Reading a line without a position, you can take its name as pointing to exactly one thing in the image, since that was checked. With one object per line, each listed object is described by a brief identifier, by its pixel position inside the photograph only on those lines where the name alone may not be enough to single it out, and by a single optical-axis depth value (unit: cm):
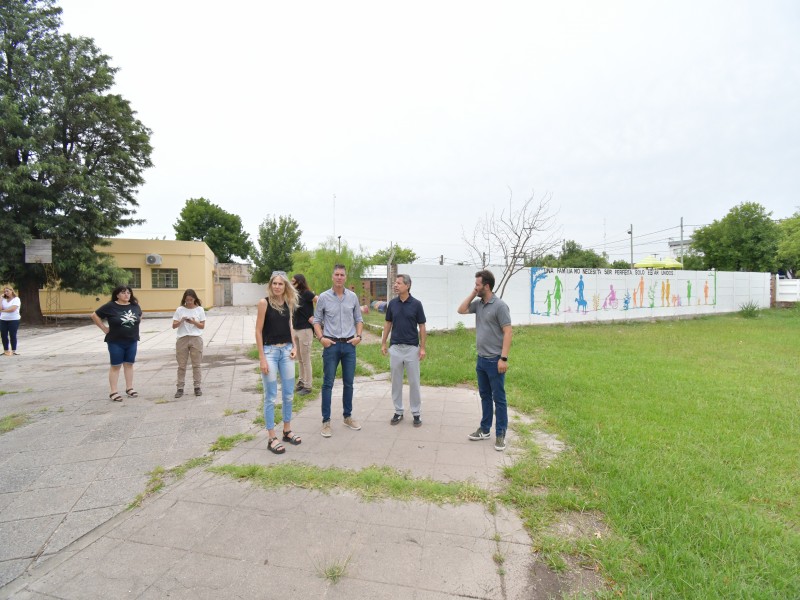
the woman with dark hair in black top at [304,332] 600
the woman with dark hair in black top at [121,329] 548
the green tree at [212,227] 4009
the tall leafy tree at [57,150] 1493
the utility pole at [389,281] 1174
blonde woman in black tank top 387
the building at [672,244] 5928
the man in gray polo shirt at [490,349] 393
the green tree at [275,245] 3428
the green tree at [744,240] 2453
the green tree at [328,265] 1997
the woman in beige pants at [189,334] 585
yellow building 2100
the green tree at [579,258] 4056
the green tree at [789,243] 2144
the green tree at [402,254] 4531
